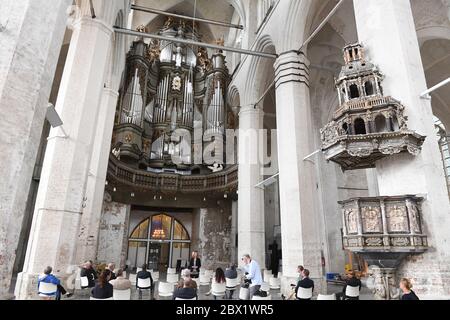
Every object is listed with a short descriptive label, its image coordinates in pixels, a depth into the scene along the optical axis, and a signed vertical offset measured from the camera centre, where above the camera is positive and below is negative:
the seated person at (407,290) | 3.53 -0.45
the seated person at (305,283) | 5.34 -0.58
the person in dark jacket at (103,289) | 4.47 -0.64
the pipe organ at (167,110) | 15.42 +7.53
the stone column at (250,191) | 11.54 +2.28
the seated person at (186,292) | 4.43 -0.65
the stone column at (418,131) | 4.72 +1.88
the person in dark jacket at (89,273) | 6.89 -0.61
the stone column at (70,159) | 6.79 +2.09
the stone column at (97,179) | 10.27 +2.41
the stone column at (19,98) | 3.89 +1.99
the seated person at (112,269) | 6.52 -0.50
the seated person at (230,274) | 6.77 -0.56
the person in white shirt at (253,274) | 6.14 -0.51
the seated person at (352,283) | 5.53 -0.58
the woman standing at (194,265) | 10.21 -0.59
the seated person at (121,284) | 5.09 -0.62
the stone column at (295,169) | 8.34 +2.37
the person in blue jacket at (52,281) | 5.05 -0.59
